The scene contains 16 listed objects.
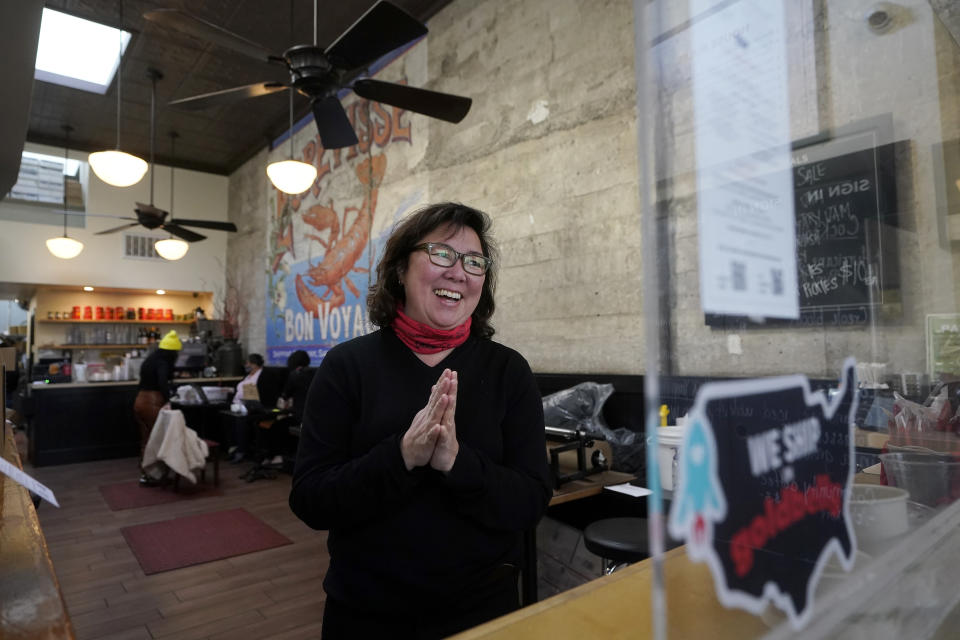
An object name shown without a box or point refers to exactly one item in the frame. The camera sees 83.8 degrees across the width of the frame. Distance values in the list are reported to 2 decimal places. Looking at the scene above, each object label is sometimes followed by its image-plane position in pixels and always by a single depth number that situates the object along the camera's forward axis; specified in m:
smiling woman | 1.08
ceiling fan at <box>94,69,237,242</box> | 5.73
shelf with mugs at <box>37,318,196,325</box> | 8.52
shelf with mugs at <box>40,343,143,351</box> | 8.49
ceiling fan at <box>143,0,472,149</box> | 2.57
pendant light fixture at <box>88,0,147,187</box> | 4.05
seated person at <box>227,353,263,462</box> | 6.17
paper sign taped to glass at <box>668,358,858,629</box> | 0.38
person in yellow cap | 5.64
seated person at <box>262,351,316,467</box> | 5.39
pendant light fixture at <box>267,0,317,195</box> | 4.10
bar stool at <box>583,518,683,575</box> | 1.78
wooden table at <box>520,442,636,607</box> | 2.08
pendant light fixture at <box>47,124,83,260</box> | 6.86
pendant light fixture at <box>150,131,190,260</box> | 6.77
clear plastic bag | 3.14
